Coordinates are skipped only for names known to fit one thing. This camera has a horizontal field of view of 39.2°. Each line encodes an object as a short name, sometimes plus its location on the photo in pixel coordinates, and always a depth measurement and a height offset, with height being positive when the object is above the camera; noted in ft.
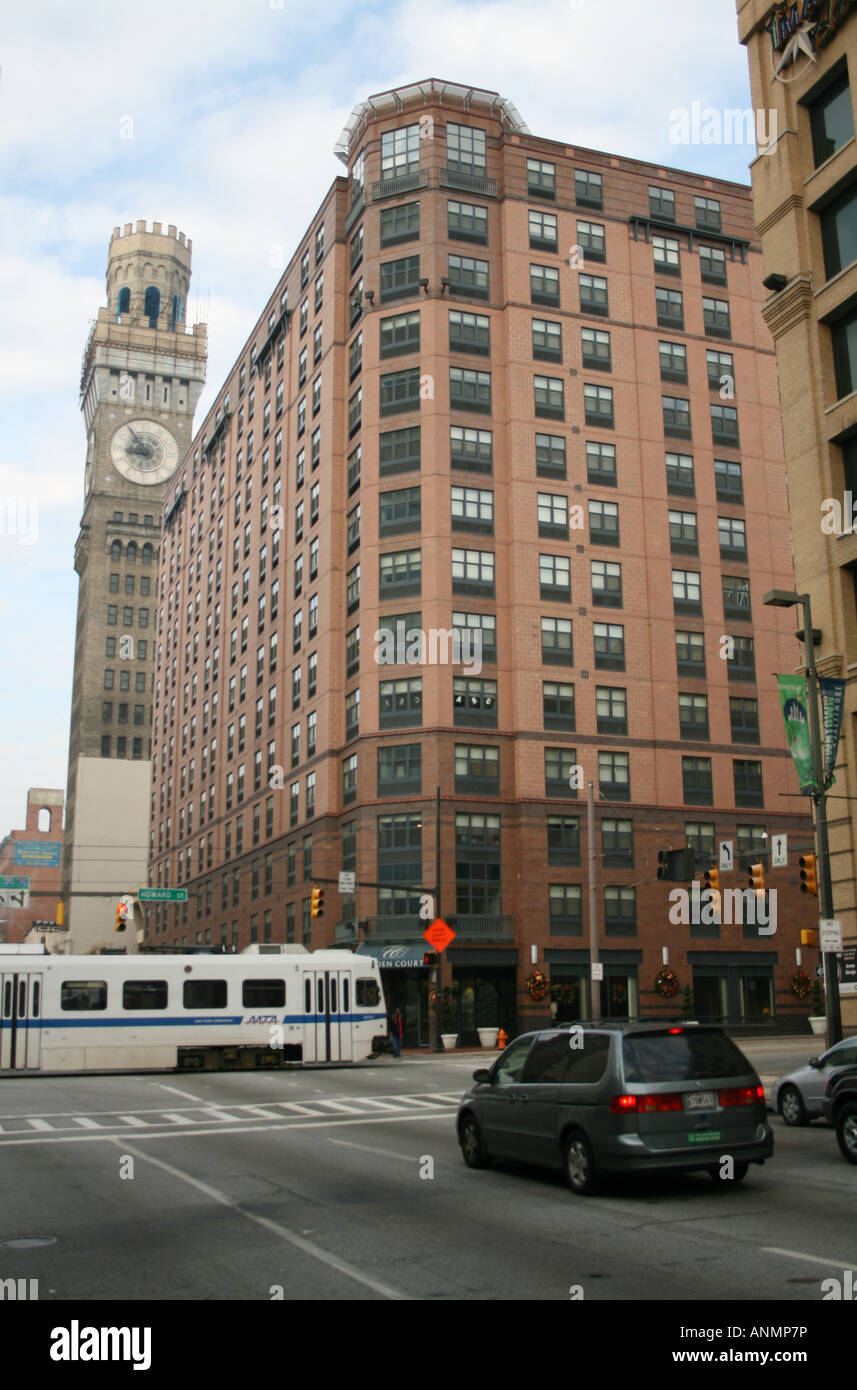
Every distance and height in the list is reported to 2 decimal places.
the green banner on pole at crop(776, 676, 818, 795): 76.79 +14.68
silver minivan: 38.45 -4.88
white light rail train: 108.06 -4.57
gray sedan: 61.26 -7.27
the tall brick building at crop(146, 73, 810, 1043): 168.66 +58.88
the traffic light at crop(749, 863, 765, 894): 96.73 +5.94
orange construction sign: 135.74 +2.57
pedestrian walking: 138.72 -8.36
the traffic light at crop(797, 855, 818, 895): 76.23 +4.86
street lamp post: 72.08 +9.24
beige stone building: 84.94 +47.21
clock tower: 385.50 +144.43
